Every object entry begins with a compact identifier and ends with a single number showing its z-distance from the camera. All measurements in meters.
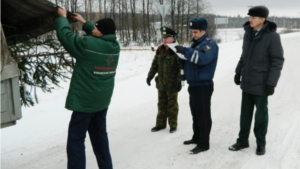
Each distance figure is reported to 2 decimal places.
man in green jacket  3.47
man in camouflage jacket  5.74
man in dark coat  4.54
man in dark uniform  4.69
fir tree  4.15
